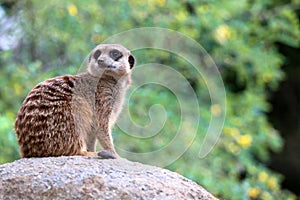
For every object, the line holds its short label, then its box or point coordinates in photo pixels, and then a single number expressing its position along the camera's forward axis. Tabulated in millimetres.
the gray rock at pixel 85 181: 5684
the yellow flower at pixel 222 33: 12977
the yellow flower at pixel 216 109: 12850
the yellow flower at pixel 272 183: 12954
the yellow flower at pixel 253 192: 12592
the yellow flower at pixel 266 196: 12898
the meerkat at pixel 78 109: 6254
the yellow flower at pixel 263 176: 12984
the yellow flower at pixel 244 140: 12609
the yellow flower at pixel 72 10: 11062
